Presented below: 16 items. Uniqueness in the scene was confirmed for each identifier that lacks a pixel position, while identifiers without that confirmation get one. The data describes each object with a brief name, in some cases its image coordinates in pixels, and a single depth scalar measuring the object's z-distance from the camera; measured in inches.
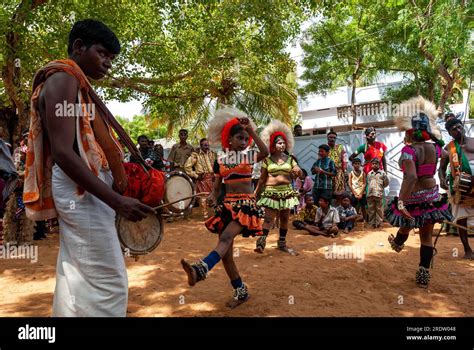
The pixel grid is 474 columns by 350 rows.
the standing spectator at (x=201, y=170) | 416.5
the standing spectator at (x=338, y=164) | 385.7
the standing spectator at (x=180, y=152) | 436.8
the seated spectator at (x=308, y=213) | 351.3
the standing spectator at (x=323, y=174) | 356.2
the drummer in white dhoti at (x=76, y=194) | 74.9
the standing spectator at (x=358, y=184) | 368.6
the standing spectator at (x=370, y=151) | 366.9
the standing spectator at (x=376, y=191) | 356.2
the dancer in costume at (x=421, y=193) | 179.6
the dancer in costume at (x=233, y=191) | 155.3
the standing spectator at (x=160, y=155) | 430.0
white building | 1096.1
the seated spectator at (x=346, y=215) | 346.9
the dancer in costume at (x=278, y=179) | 254.1
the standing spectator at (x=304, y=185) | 394.1
